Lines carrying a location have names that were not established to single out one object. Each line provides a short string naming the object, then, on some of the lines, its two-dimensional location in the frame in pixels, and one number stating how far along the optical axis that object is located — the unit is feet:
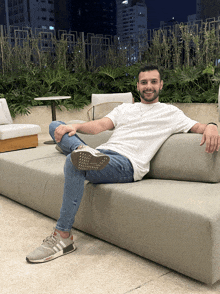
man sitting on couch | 5.93
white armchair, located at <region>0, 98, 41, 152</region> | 15.84
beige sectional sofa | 4.83
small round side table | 18.90
